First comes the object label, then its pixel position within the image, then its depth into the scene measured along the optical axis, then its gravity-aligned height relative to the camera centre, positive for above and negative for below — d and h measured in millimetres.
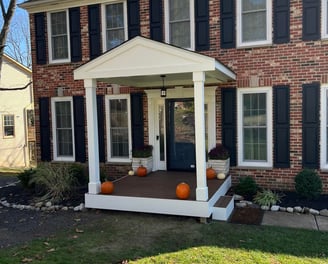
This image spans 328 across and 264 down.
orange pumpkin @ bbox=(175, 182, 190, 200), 6109 -1454
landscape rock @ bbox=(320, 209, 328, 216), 6217 -1928
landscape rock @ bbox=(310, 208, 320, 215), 6306 -1943
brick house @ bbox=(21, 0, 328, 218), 6742 +809
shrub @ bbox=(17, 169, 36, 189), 8707 -1624
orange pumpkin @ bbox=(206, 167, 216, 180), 7777 -1436
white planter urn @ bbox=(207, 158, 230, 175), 7852 -1247
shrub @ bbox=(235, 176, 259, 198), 7422 -1705
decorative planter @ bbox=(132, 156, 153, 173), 8656 -1269
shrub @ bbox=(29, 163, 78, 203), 7714 -1580
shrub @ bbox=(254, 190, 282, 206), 6883 -1846
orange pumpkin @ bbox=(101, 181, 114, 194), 6719 -1488
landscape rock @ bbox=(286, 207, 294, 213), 6480 -1936
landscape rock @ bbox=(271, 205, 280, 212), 6594 -1936
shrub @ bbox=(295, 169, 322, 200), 6934 -1565
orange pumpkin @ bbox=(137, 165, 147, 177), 8359 -1455
